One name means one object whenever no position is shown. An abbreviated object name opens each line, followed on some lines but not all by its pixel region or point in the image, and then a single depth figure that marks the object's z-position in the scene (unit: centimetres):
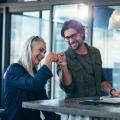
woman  265
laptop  237
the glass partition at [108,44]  533
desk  203
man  308
